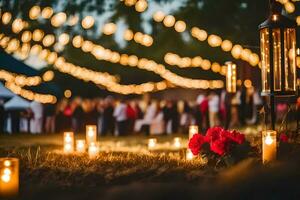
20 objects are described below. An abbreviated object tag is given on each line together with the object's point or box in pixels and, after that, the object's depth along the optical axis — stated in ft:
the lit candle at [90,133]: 46.73
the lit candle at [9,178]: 24.63
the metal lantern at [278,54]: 38.99
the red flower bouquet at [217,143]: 32.96
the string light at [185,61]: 80.27
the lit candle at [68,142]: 45.52
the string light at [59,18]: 50.49
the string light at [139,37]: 60.98
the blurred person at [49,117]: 80.84
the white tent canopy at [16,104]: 81.82
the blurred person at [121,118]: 74.59
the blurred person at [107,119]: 76.43
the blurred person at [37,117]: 80.69
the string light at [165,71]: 68.49
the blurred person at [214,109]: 74.43
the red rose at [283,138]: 35.72
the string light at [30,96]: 80.10
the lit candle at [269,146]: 32.91
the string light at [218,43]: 57.89
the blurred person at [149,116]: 75.25
